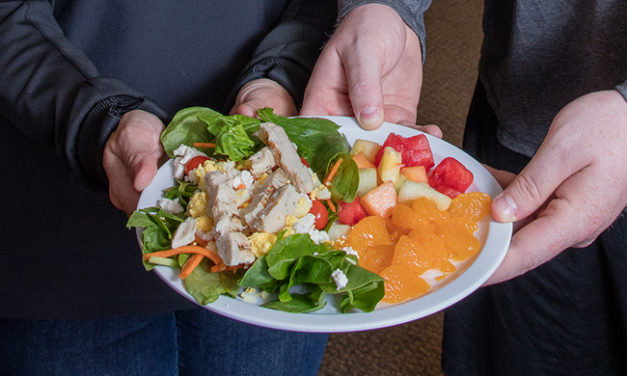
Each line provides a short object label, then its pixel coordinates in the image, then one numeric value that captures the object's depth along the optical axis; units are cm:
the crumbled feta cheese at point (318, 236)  90
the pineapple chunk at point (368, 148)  109
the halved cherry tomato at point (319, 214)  94
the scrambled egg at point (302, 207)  91
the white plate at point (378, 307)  73
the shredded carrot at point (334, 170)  105
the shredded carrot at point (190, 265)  80
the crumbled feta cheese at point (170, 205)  94
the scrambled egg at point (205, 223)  90
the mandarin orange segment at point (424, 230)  90
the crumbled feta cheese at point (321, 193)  98
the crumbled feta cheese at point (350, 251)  88
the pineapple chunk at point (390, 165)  102
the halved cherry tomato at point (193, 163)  100
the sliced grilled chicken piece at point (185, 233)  84
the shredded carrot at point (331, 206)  98
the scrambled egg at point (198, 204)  92
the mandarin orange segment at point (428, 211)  94
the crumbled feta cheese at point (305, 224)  89
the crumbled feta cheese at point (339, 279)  80
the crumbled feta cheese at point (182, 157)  100
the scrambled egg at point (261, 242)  86
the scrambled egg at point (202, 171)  95
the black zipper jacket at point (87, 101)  113
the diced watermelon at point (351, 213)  100
